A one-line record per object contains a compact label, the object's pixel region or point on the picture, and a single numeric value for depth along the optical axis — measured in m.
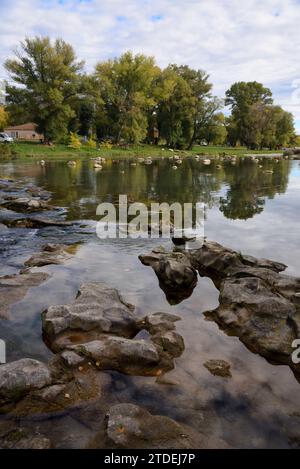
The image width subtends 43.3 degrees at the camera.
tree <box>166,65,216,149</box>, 94.75
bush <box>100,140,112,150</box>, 81.91
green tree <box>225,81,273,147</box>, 116.81
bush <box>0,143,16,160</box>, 60.00
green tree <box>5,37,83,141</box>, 69.94
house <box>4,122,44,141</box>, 111.44
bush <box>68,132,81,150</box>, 75.50
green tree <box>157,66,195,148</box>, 90.31
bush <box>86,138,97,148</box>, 79.56
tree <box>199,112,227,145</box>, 96.19
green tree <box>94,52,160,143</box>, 80.25
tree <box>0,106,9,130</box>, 88.68
